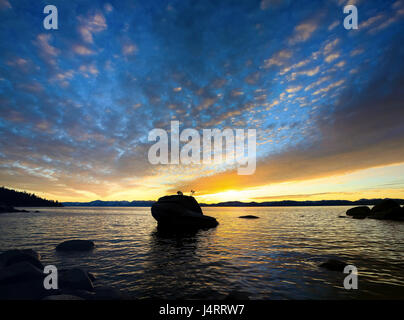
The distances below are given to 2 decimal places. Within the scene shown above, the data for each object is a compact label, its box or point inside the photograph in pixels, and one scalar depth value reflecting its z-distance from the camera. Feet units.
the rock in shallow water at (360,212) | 155.53
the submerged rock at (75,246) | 41.93
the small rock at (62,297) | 15.73
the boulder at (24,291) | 19.06
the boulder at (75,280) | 21.47
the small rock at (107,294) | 18.69
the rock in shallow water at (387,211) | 119.34
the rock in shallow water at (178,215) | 89.86
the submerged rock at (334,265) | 28.68
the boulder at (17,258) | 27.68
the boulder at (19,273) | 20.83
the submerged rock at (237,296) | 17.06
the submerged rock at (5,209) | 217.97
